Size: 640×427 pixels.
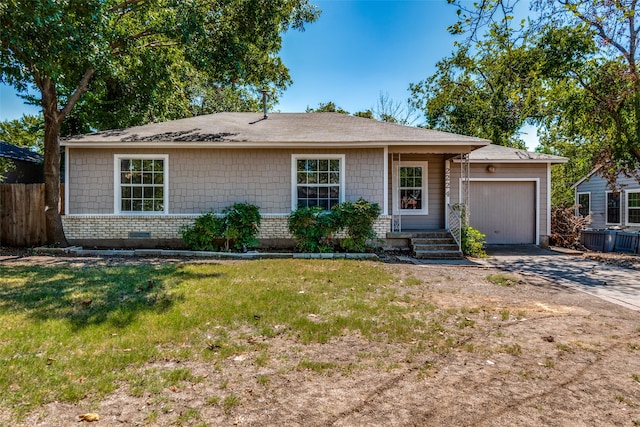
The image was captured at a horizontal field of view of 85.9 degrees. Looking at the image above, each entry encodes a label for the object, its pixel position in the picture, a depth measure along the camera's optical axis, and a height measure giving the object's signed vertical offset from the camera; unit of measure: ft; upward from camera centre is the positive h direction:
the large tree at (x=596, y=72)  33.30 +15.18
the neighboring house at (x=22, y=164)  49.78 +7.37
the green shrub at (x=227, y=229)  30.55 -1.40
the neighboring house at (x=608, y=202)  51.37 +2.27
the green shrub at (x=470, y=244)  32.76 -2.79
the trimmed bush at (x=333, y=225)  30.76 -0.99
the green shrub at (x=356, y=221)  30.83 -0.62
